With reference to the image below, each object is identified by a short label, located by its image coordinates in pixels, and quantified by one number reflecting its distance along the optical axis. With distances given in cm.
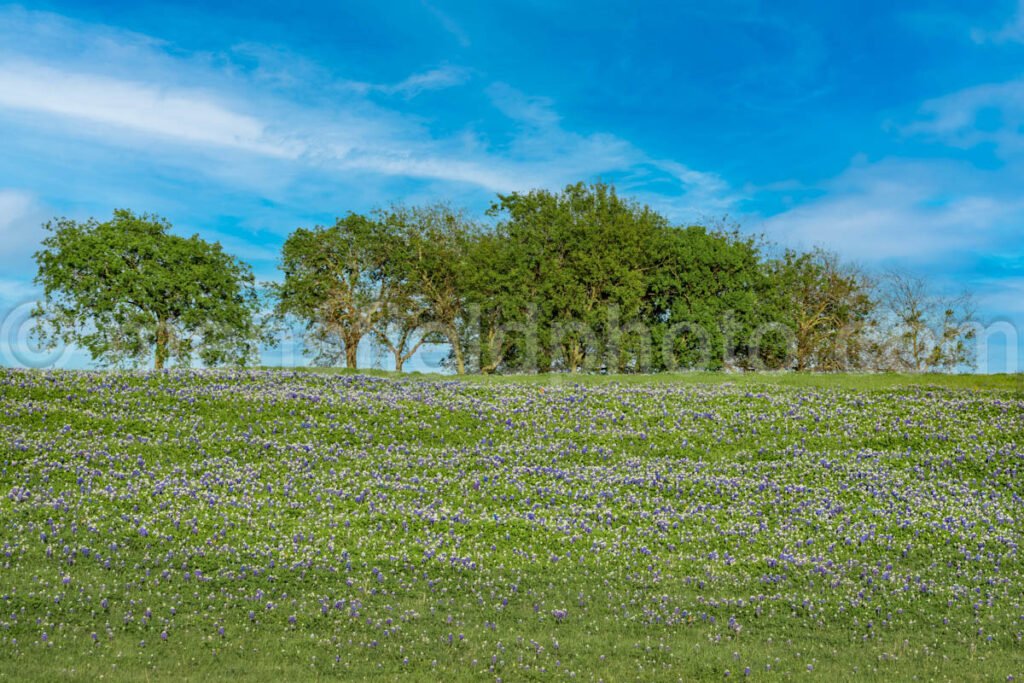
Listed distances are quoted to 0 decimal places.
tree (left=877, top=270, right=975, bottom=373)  5425
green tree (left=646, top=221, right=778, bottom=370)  5222
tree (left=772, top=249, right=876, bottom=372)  5984
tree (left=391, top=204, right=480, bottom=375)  5597
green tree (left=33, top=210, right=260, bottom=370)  4684
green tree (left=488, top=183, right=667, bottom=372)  4947
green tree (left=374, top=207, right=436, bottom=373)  5665
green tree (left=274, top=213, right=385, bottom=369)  5572
